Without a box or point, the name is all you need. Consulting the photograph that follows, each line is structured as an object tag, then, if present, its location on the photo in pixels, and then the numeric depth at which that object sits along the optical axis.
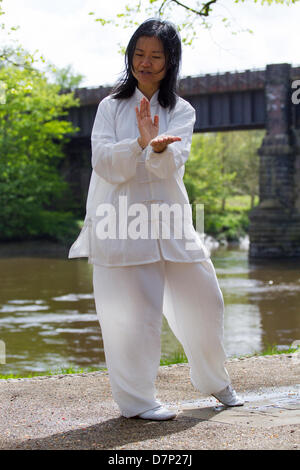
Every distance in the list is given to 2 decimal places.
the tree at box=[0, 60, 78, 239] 36.19
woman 4.21
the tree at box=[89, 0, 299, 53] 10.96
